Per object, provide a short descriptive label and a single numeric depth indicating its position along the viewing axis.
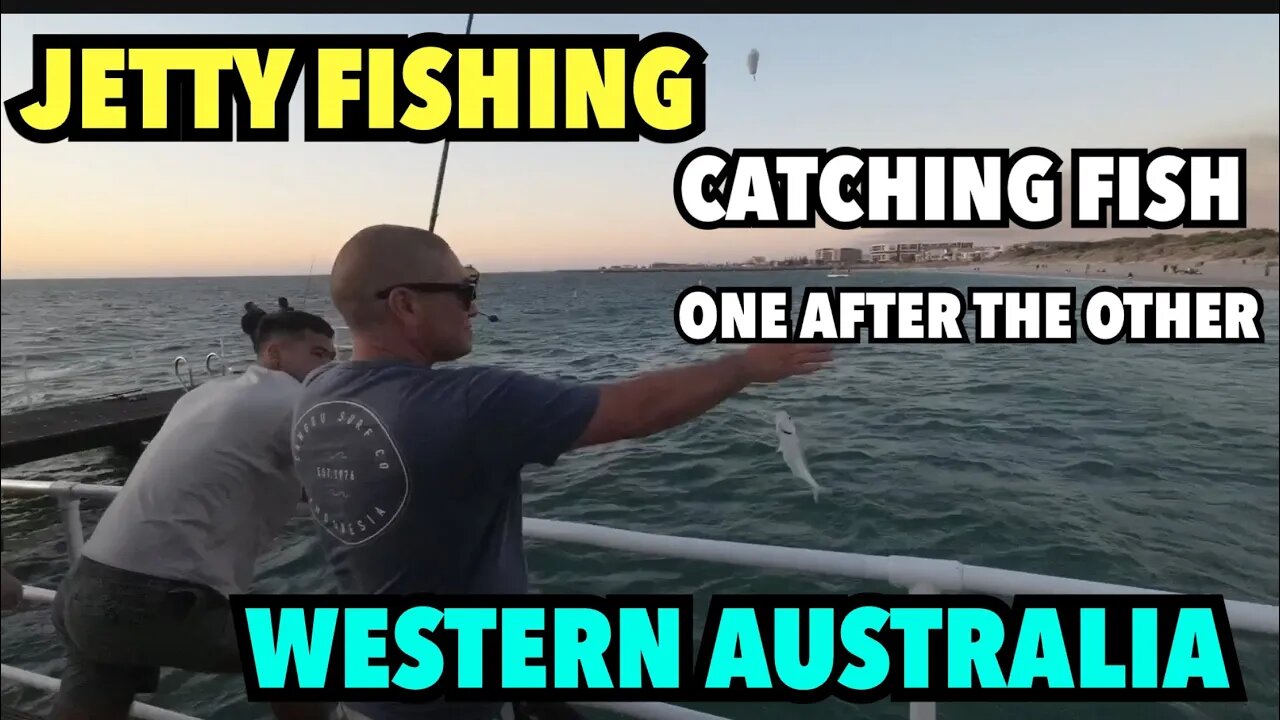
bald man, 1.38
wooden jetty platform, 10.96
